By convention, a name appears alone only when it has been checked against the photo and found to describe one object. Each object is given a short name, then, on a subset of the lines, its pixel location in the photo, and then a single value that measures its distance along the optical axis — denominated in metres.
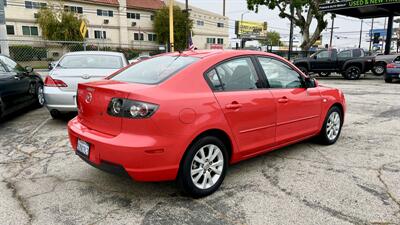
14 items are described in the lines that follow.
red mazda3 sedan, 3.17
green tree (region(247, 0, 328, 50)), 26.25
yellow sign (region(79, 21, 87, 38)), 21.11
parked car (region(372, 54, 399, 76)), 20.66
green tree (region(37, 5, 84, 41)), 40.34
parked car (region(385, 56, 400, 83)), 16.45
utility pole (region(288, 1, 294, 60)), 25.76
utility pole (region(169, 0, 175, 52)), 20.70
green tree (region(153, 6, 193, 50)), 50.81
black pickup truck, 18.77
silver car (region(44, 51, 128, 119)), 6.43
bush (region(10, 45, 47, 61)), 29.38
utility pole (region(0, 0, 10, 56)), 13.03
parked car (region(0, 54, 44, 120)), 6.64
